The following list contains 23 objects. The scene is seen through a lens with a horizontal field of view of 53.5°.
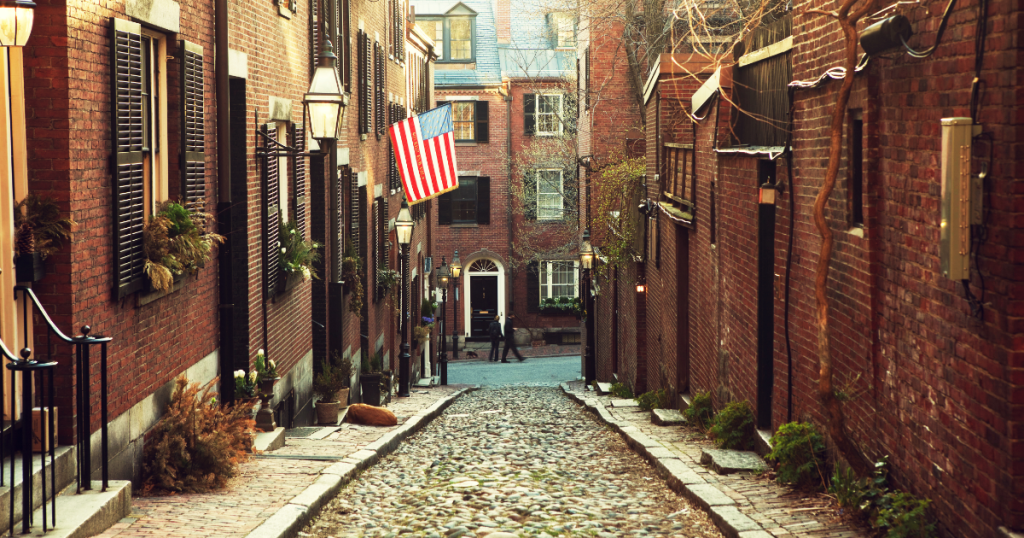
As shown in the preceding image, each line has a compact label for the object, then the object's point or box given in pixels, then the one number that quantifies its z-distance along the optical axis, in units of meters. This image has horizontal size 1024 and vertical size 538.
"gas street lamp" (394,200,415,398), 19.17
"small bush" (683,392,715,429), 11.80
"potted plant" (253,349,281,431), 10.65
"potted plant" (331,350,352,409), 15.41
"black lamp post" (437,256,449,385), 28.98
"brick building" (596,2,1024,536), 4.57
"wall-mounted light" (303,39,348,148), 10.61
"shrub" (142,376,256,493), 7.71
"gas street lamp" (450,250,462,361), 38.75
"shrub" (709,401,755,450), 9.56
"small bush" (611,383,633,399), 20.14
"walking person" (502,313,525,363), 36.22
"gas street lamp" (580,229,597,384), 24.27
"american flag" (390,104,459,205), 17.83
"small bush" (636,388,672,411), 15.36
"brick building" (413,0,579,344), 40.09
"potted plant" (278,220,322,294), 12.55
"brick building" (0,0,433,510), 6.28
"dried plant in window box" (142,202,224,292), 7.73
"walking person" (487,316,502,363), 36.34
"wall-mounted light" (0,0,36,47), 5.39
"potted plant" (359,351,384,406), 18.02
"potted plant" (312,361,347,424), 14.52
